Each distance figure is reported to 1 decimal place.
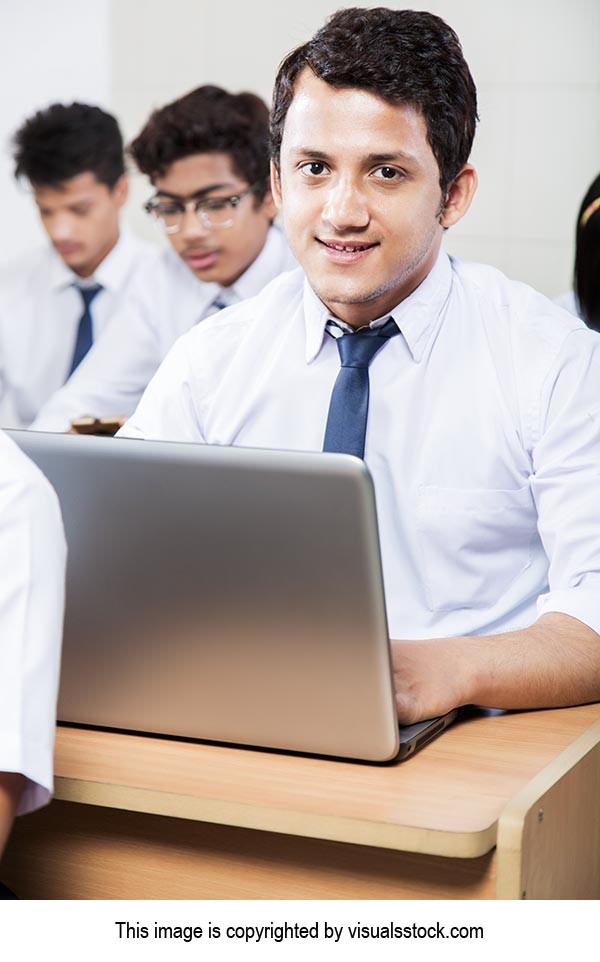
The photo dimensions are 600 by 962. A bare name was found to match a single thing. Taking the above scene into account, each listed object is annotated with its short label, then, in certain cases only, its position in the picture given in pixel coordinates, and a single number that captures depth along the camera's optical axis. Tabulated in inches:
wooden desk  59.7
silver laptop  60.6
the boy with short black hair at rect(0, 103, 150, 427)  148.5
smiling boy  73.7
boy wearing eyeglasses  124.2
